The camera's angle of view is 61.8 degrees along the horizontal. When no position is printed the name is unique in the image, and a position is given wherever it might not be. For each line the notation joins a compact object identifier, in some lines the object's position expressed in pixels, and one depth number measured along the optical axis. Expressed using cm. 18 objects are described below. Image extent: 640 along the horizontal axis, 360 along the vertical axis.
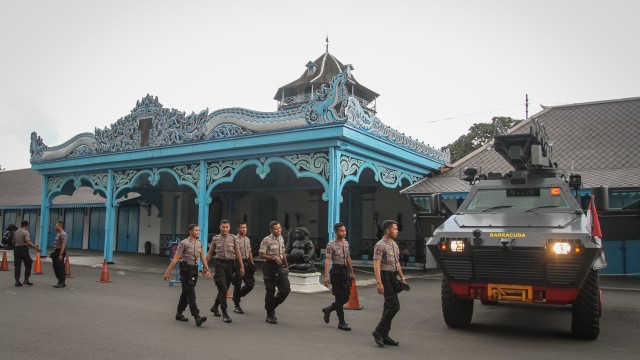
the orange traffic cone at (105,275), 1390
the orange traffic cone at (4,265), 1675
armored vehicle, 671
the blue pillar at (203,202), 1628
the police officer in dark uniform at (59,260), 1243
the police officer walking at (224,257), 877
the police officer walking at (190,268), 802
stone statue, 1188
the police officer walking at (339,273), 802
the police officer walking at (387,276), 677
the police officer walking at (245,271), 926
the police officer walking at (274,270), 859
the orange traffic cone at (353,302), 1003
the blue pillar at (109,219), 1873
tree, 4070
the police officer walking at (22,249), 1259
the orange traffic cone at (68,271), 1496
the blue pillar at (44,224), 2105
